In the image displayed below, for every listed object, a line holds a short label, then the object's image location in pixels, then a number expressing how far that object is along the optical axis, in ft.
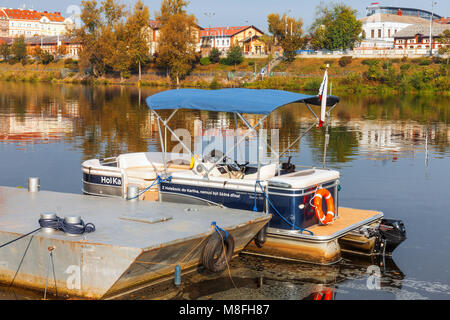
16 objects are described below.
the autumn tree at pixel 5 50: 478.59
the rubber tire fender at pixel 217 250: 37.55
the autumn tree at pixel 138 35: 357.57
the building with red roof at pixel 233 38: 421.18
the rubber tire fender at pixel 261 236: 42.65
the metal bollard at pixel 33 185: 48.24
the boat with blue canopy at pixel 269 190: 42.52
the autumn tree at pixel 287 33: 342.23
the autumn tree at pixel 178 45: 336.29
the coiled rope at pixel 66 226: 34.65
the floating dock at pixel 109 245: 32.55
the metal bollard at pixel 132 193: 45.24
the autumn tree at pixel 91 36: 378.94
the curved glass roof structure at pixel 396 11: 581.36
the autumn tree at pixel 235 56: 351.25
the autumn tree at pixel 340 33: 359.46
